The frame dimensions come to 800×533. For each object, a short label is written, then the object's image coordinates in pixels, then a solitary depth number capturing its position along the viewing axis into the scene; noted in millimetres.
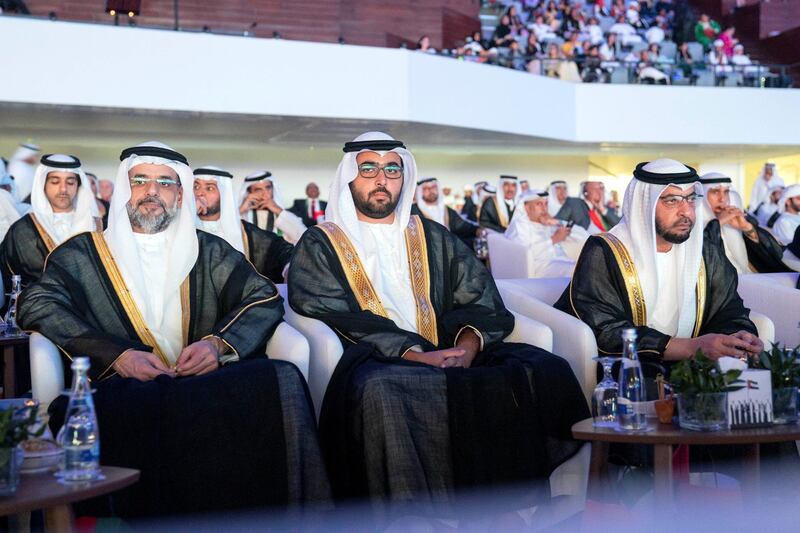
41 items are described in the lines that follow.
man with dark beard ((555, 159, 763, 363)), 4680
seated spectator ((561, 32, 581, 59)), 17531
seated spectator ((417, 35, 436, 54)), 15162
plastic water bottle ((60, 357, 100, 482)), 2660
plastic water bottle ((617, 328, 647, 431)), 3314
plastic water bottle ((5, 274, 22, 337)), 5242
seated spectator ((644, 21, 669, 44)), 18656
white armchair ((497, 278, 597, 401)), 4359
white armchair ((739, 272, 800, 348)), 5289
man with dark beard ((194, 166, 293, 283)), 6324
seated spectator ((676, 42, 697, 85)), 17375
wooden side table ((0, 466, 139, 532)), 2416
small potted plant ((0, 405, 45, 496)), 2518
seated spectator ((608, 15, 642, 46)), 18078
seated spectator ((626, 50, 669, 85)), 17109
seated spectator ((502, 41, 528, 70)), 15789
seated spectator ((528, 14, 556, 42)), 17641
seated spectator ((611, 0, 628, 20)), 19250
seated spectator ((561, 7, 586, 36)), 18422
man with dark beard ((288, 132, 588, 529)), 3799
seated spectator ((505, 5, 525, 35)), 17781
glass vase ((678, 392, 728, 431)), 3270
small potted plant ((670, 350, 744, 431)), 3271
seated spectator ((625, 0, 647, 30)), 19156
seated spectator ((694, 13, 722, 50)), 18812
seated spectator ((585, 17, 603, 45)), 18125
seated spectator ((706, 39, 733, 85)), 17484
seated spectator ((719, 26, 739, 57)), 18938
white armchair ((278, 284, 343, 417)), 4090
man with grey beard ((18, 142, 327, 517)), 3553
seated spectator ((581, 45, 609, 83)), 16984
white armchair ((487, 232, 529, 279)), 8852
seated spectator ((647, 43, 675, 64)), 17344
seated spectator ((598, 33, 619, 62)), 17452
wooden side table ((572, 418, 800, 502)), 3166
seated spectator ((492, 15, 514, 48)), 16969
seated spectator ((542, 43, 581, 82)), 16453
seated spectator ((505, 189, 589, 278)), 9067
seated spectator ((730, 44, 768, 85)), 17641
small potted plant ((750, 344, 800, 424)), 3438
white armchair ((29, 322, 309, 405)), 3738
